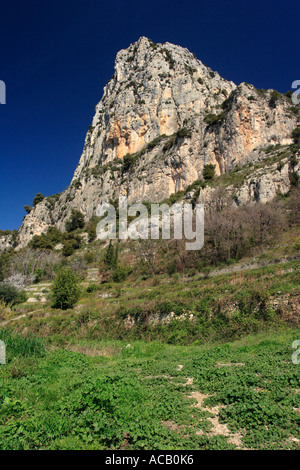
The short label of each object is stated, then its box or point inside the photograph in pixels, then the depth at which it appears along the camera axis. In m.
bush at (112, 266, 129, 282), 29.97
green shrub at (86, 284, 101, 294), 28.41
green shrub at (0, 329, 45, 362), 8.08
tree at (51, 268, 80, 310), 23.19
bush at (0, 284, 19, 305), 28.98
